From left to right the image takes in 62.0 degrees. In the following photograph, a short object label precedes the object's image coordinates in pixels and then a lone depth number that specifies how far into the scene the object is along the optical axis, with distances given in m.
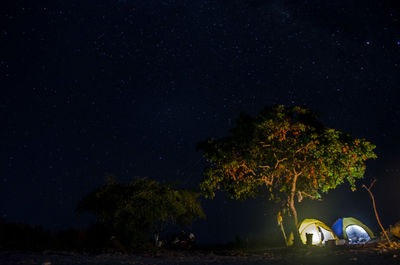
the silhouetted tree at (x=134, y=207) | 19.66
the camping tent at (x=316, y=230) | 21.48
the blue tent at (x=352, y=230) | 23.42
